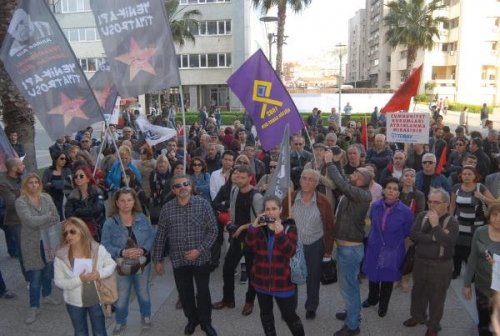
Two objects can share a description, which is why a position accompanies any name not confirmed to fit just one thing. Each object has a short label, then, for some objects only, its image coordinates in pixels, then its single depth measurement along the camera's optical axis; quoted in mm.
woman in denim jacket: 4730
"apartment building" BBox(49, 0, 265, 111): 43625
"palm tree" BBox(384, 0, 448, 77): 41594
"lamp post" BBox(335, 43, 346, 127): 24972
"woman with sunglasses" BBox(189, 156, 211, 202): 6766
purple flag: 5793
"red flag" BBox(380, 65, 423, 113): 8828
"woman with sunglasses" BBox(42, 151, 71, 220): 7289
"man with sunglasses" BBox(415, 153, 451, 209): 6711
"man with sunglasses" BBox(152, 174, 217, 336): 4668
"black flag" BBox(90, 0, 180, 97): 5484
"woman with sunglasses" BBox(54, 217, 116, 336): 4078
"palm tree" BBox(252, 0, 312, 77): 29984
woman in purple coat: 4965
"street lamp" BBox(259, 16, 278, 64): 17566
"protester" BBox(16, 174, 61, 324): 5180
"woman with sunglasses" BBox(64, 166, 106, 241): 5453
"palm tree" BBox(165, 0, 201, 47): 35506
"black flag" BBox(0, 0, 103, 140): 5051
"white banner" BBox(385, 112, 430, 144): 8430
